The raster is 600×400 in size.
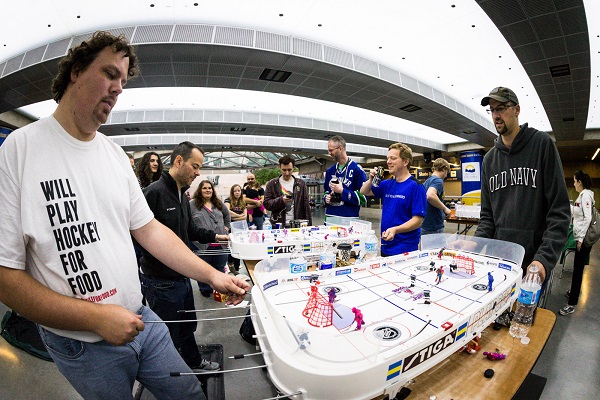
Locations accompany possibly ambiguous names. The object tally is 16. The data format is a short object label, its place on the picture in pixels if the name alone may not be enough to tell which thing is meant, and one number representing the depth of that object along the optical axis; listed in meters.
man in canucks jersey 3.01
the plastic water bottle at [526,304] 1.19
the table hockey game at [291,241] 2.27
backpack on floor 2.16
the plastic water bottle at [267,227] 3.31
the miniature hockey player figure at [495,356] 1.00
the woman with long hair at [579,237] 3.16
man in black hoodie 1.52
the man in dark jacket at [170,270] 1.82
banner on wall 13.58
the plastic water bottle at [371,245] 2.27
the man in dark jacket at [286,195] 3.65
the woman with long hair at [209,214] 3.62
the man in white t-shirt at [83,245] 0.74
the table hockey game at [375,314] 0.76
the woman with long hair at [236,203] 5.10
